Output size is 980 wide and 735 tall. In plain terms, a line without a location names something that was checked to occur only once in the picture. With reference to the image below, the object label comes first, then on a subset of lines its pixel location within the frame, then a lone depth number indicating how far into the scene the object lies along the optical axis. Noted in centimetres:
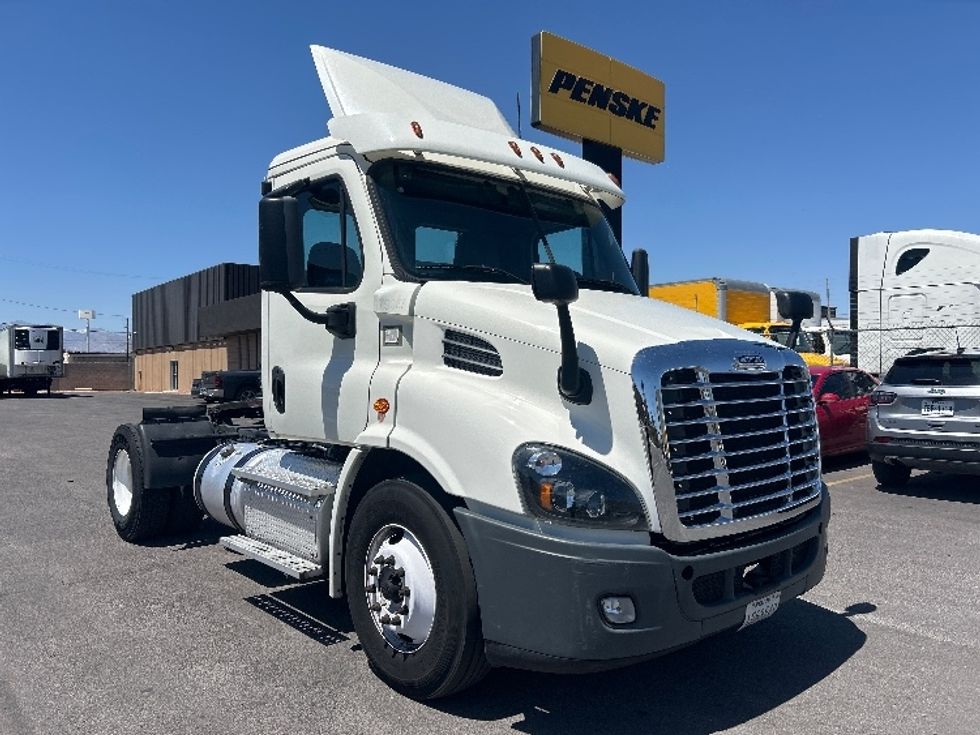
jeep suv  928
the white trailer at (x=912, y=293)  1544
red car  1182
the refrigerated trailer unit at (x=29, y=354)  4153
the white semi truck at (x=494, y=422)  338
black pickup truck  1009
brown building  4291
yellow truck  2247
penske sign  1741
